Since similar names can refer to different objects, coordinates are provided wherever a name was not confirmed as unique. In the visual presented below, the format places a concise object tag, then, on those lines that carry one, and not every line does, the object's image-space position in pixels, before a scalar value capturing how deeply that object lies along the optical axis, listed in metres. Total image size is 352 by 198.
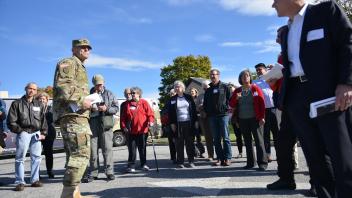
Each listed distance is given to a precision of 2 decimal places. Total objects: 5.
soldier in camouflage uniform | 4.50
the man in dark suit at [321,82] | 2.47
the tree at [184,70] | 67.81
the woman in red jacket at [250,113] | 7.07
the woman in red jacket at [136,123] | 8.34
